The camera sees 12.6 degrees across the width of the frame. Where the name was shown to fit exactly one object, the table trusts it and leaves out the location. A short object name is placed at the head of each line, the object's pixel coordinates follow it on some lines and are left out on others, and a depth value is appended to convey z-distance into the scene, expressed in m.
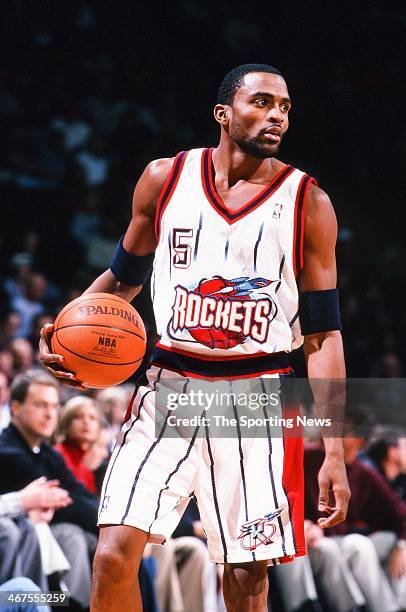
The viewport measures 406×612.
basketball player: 5.75
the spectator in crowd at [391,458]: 11.94
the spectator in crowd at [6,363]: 12.23
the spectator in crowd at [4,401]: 11.20
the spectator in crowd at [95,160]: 17.35
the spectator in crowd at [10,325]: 13.67
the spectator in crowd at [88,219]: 16.43
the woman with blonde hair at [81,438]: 9.69
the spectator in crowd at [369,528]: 10.27
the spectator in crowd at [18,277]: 14.67
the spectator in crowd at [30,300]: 14.47
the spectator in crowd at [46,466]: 8.82
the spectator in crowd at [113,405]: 11.64
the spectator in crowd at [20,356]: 12.57
